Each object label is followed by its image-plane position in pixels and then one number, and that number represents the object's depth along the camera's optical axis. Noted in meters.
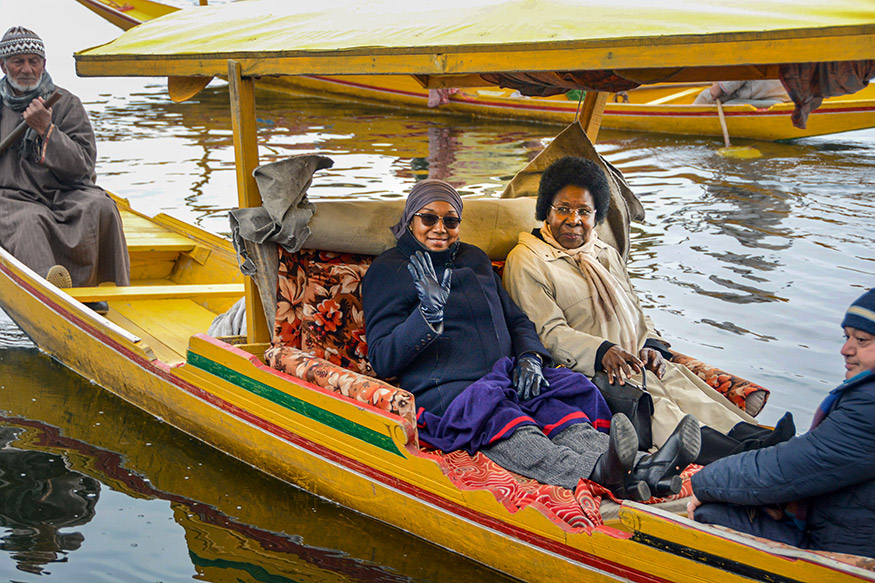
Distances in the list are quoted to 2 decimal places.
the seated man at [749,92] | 13.34
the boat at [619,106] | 13.23
